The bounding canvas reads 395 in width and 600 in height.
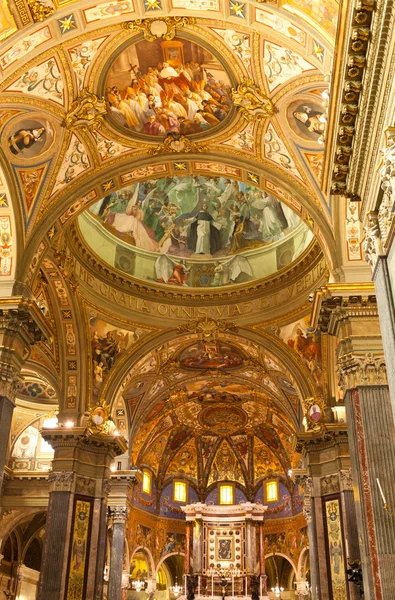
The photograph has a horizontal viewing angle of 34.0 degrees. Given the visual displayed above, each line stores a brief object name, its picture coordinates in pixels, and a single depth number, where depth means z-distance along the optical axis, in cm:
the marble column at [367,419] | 1058
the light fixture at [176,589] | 3494
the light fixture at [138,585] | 3338
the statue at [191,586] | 3284
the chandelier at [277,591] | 3575
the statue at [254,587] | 3284
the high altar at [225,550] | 3378
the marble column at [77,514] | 1909
